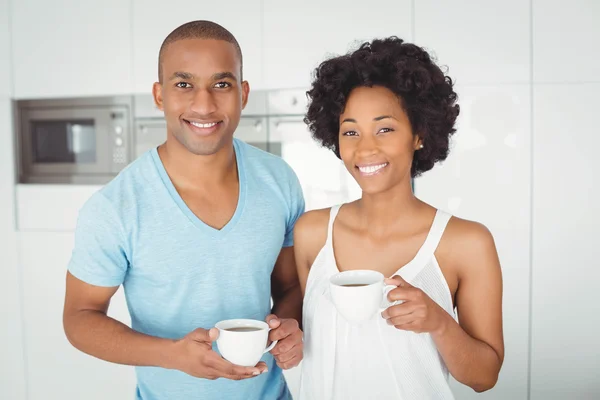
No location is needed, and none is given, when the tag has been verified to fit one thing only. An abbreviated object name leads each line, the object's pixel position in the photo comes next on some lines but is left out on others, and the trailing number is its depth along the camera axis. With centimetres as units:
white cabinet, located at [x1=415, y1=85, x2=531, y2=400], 233
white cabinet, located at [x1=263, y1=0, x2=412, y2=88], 241
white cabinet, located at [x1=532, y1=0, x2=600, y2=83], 227
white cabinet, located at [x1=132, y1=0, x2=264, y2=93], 255
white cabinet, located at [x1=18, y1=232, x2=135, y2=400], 281
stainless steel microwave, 279
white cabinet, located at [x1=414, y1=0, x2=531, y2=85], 230
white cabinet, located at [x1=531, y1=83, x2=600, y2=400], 230
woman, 110
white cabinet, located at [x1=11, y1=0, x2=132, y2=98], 271
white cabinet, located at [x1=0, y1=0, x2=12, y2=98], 287
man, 115
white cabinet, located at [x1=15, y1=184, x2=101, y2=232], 280
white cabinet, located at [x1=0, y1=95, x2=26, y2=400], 290
